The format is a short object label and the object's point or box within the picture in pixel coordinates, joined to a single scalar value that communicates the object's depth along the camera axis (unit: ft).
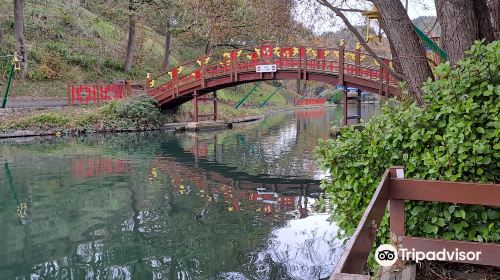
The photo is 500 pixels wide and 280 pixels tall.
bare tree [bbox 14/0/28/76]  72.18
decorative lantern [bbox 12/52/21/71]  64.36
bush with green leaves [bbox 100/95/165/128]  72.23
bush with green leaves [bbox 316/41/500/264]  11.79
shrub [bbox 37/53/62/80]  81.51
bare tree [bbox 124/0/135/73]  87.94
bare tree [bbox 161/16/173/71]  98.88
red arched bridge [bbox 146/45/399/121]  54.03
